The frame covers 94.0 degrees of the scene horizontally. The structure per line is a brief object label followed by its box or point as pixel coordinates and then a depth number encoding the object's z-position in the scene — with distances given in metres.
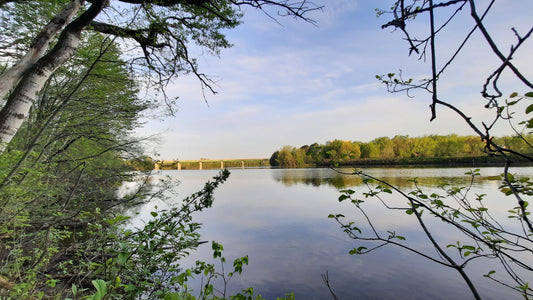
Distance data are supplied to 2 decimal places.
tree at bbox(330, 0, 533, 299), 0.43
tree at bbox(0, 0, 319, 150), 2.38
